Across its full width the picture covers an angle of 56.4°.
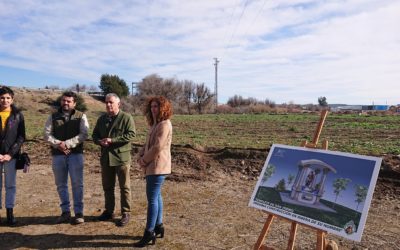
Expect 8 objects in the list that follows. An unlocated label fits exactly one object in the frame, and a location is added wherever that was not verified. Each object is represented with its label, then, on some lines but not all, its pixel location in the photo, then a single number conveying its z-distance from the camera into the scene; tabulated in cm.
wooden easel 384
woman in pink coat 481
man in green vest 564
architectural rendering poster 368
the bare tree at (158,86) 6569
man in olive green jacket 561
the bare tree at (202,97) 6719
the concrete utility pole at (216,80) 6544
